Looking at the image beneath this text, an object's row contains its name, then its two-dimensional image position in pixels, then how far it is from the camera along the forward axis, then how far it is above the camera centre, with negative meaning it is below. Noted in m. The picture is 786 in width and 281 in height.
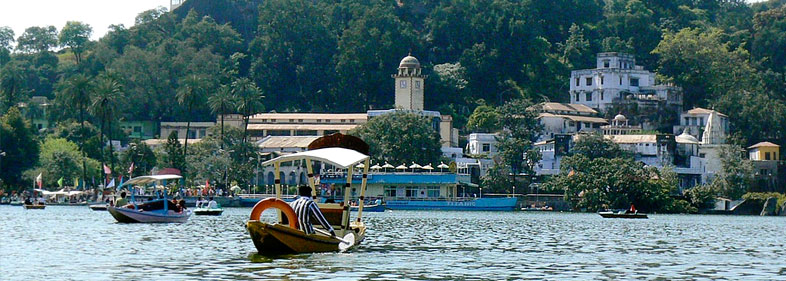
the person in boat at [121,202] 80.25 +1.25
